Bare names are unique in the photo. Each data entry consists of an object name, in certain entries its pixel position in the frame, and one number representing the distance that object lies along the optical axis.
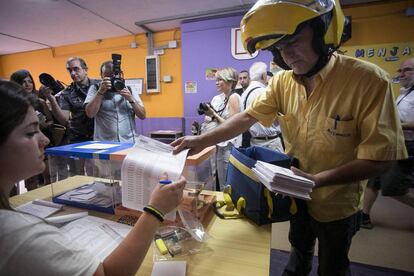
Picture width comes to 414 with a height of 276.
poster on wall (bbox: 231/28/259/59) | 3.52
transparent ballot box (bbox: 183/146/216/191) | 0.97
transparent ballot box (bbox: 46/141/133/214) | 1.04
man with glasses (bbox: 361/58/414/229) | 1.96
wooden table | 0.69
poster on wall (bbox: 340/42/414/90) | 3.02
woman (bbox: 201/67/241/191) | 2.33
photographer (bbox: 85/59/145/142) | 2.01
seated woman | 0.43
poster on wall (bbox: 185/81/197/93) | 3.96
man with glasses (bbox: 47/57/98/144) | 2.19
